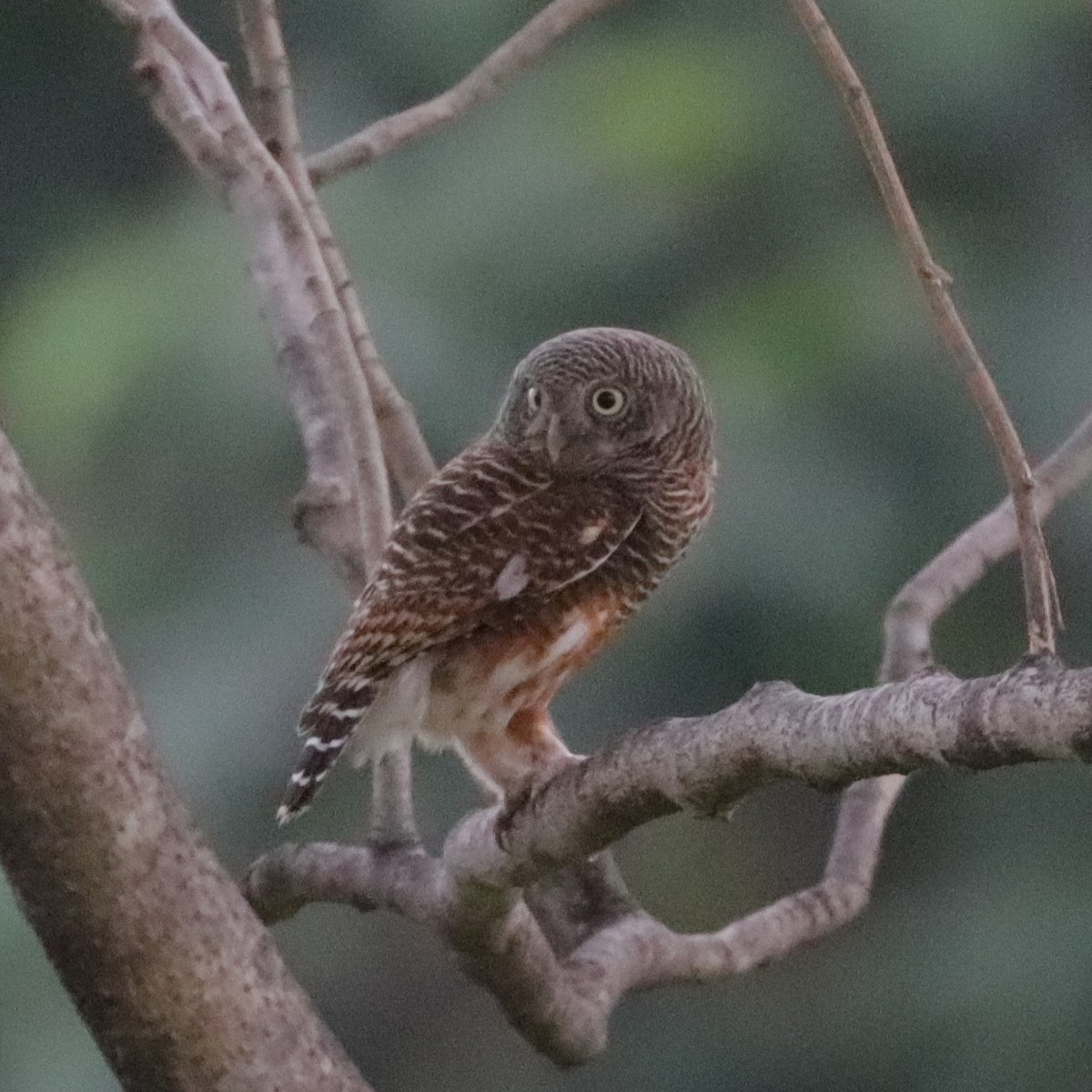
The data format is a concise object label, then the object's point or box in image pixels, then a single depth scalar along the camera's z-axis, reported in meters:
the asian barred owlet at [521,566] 9.23
